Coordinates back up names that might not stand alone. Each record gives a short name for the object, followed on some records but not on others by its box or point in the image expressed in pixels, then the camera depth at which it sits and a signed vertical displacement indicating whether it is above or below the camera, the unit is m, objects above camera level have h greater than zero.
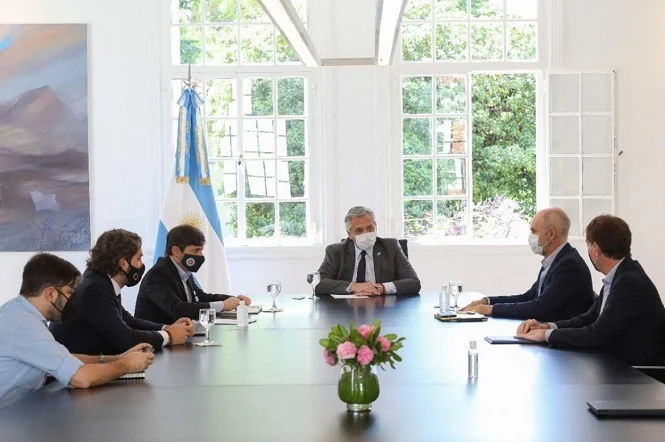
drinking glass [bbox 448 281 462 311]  5.19 -0.53
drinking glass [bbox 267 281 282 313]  5.28 -0.53
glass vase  2.65 -0.54
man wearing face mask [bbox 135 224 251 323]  4.99 -0.48
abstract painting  8.13 +0.50
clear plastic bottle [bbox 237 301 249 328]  4.68 -0.59
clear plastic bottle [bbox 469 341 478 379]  3.18 -0.57
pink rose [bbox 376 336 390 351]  2.68 -0.42
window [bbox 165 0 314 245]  8.28 +0.68
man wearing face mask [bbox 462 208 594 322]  4.93 -0.55
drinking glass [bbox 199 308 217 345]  3.92 -0.50
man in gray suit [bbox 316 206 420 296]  6.53 -0.45
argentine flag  7.71 -0.02
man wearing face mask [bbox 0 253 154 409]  3.11 -0.49
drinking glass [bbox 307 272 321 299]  5.82 -0.52
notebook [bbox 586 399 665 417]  2.55 -0.59
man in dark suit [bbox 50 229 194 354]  3.91 -0.46
